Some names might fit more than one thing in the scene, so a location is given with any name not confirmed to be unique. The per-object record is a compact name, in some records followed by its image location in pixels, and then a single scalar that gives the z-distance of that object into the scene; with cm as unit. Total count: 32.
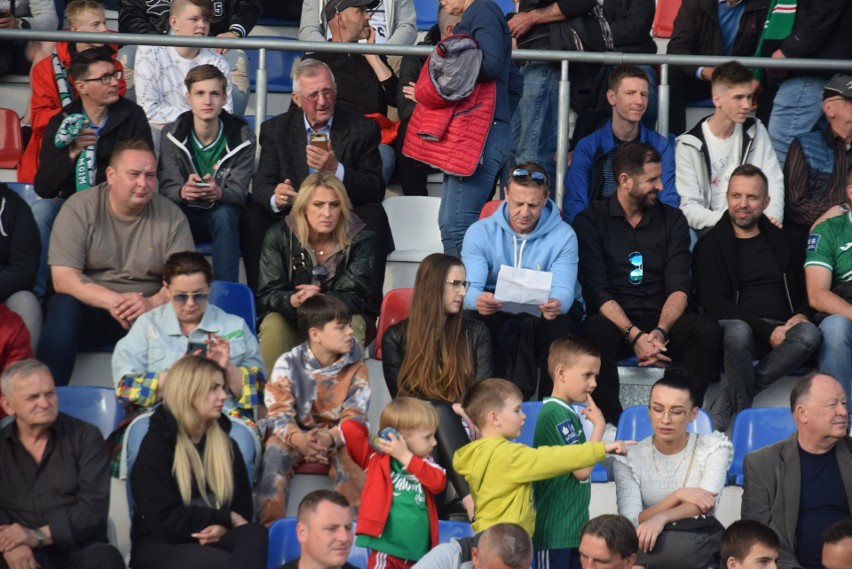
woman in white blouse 1151
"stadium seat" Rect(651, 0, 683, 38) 2119
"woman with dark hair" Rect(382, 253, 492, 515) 1302
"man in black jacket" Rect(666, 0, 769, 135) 1786
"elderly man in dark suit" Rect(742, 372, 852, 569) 1202
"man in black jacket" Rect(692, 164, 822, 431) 1468
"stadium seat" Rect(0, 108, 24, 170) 1689
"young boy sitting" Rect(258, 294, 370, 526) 1233
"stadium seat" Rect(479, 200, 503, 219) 1536
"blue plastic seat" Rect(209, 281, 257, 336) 1423
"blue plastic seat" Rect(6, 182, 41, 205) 1545
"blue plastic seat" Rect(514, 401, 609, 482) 1315
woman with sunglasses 1266
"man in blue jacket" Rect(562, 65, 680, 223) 1603
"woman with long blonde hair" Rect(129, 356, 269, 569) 1112
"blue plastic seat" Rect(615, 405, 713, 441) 1302
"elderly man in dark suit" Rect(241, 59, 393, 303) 1517
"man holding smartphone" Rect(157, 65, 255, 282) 1502
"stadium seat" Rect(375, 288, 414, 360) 1445
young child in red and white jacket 1097
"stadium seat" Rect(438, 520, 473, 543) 1123
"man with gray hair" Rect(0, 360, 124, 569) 1118
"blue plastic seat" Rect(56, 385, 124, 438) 1263
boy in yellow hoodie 1072
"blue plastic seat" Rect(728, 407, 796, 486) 1341
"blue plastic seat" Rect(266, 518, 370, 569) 1135
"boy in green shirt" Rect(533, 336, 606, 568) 1139
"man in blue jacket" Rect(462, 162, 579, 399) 1407
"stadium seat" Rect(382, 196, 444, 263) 1645
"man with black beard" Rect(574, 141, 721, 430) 1449
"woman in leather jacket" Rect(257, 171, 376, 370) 1419
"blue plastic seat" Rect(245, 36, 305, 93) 1877
